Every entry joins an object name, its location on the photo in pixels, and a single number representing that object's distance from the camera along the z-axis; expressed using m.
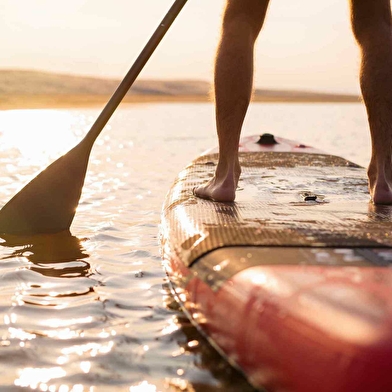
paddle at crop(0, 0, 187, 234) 3.10
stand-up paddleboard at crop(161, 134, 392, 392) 1.24
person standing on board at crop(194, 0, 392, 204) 2.46
